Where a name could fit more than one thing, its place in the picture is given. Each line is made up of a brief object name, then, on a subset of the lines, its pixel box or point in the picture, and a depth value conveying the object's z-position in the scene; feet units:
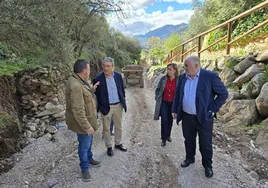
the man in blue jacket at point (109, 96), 12.62
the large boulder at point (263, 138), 13.05
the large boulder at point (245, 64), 19.89
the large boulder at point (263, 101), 15.03
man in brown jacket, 9.54
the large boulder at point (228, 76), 20.29
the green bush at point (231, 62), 21.26
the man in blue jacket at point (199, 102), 10.19
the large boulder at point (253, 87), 16.53
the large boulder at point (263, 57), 18.35
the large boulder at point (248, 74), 18.20
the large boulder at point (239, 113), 15.61
